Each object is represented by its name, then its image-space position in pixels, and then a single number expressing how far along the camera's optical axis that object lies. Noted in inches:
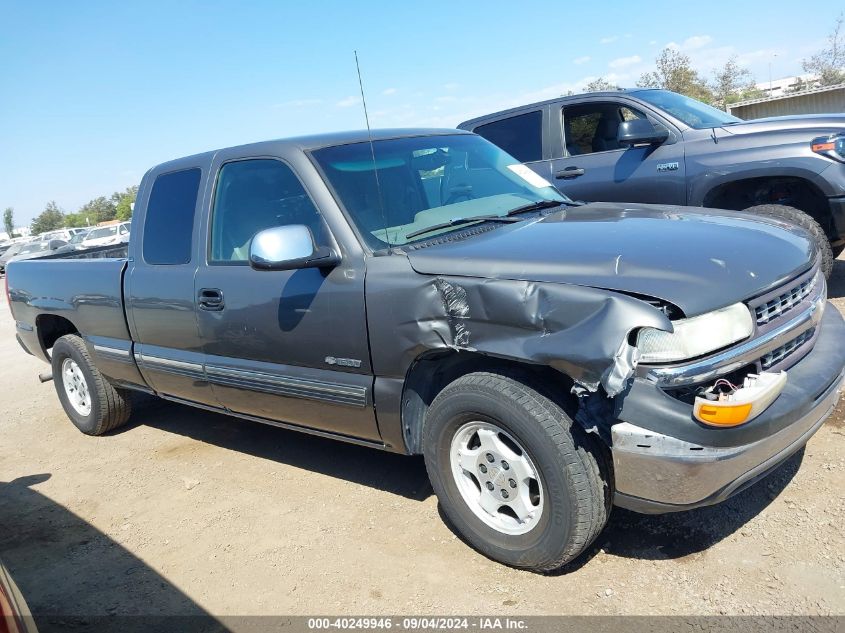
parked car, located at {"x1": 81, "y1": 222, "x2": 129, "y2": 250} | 1101.0
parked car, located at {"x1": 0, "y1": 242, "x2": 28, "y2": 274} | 1171.9
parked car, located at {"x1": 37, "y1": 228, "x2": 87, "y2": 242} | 1426.8
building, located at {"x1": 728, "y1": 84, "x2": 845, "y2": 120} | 883.4
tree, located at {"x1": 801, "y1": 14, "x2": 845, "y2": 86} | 1288.1
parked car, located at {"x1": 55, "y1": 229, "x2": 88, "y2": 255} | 1235.1
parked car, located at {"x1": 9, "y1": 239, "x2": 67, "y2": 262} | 1086.1
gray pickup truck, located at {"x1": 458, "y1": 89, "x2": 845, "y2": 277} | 219.1
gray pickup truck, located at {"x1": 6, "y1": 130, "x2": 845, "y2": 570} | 97.3
